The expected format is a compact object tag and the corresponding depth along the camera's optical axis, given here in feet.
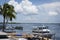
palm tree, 56.90
